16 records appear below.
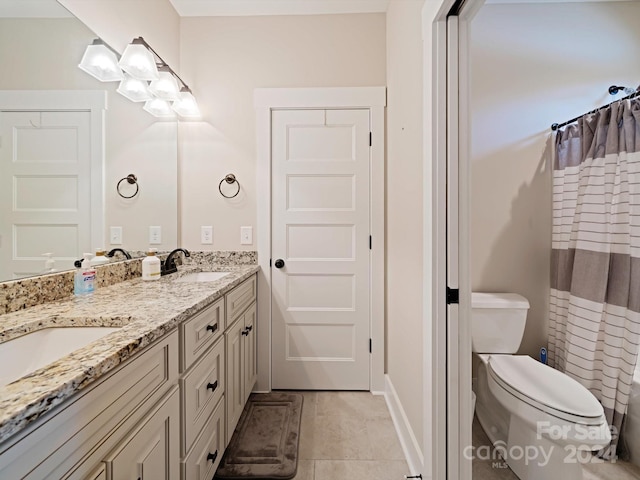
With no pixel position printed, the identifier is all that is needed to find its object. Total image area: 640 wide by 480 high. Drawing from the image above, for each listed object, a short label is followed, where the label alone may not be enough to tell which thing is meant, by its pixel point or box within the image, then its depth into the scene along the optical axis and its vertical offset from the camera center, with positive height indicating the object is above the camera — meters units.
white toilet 1.16 -0.75
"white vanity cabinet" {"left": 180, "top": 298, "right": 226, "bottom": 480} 0.99 -0.63
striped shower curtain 1.47 -0.11
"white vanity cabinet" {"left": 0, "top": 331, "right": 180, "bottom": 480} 0.46 -0.41
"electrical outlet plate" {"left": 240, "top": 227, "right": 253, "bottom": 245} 2.11 -0.01
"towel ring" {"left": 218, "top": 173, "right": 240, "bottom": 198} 2.09 +0.40
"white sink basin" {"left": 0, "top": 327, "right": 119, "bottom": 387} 0.77 -0.34
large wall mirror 0.98 +0.34
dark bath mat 1.37 -1.15
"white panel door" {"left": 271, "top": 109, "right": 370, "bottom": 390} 2.07 -0.11
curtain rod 1.65 +0.74
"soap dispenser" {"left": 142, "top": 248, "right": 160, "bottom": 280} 1.57 -0.20
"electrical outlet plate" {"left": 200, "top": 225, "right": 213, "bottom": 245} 2.12 -0.02
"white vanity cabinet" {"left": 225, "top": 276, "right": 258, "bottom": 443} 1.45 -0.68
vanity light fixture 1.37 +0.89
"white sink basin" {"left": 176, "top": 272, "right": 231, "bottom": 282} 1.85 -0.29
